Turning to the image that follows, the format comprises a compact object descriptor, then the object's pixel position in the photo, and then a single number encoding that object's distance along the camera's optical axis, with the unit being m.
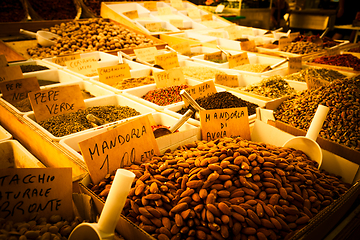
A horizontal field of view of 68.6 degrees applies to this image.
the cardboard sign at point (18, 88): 1.83
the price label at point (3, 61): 2.22
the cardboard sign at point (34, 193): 0.92
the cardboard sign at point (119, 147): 1.01
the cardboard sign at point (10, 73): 1.98
